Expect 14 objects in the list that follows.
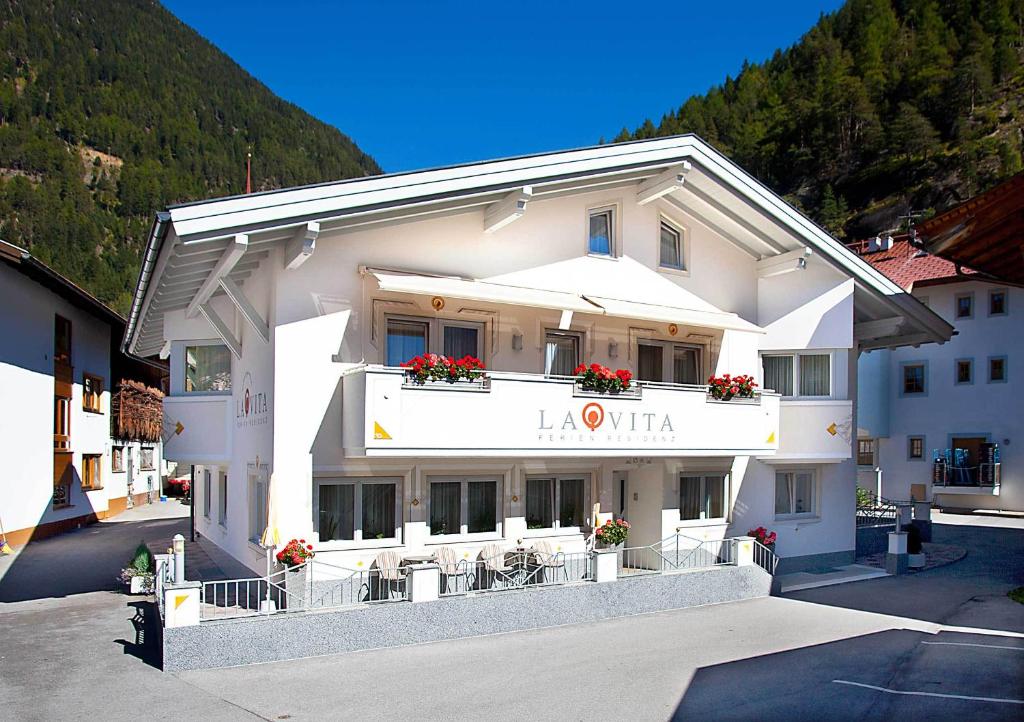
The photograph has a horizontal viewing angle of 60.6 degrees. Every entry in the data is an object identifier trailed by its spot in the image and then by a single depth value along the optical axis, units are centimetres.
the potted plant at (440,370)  1395
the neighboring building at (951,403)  3516
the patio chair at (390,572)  1417
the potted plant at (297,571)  1334
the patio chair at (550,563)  1510
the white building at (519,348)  1421
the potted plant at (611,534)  1662
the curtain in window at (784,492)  1977
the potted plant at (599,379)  1566
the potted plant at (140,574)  1761
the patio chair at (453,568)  1491
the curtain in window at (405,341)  1542
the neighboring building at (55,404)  2416
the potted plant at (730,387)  1725
